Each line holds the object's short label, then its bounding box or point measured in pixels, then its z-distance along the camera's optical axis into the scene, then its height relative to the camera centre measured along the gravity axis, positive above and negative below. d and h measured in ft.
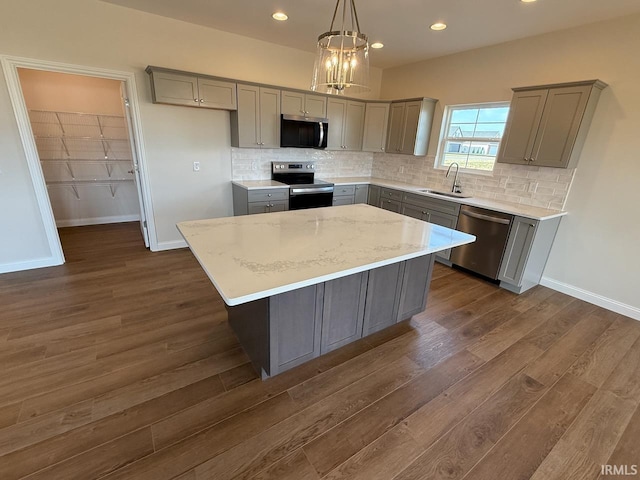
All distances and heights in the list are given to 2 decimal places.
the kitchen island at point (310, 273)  5.00 -2.05
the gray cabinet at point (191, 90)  10.81 +1.80
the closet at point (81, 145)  14.69 -0.65
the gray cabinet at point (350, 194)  15.38 -2.36
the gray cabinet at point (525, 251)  10.21 -3.20
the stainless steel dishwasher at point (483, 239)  10.89 -3.01
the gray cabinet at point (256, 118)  12.52 +1.02
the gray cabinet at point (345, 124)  15.08 +1.24
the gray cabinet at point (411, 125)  14.26 +1.28
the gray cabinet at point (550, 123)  9.38 +1.23
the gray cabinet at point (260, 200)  12.86 -2.46
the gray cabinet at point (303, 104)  13.50 +1.88
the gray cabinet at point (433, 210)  12.32 -2.44
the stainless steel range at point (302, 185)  13.89 -1.80
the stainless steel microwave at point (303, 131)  13.67 +0.65
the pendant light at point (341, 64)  5.92 +1.68
